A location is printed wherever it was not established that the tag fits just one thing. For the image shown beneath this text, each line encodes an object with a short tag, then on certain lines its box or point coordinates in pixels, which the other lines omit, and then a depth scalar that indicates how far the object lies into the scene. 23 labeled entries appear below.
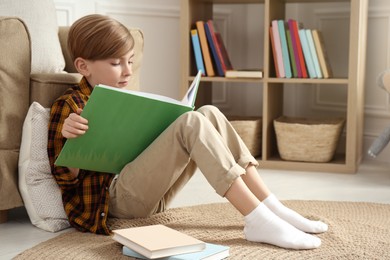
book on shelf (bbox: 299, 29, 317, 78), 2.89
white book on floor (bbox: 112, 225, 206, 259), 1.44
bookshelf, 2.79
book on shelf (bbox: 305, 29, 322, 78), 2.88
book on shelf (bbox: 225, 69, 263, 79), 2.94
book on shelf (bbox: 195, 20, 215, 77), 3.03
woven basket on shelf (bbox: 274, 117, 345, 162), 2.88
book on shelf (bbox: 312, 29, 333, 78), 2.88
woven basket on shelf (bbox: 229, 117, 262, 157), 3.01
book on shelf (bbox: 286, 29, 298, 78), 2.91
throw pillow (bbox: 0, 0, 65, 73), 2.13
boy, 1.60
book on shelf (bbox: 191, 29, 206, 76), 3.03
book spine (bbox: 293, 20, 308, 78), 2.89
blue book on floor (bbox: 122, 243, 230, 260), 1.46
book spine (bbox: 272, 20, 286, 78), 2.92
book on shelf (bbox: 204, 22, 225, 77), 3.02
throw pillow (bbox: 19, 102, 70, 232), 1.83
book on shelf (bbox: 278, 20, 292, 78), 2.91
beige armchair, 1.86
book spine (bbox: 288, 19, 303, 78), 2.90
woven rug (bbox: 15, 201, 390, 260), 1.58
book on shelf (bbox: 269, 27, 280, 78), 2.93
